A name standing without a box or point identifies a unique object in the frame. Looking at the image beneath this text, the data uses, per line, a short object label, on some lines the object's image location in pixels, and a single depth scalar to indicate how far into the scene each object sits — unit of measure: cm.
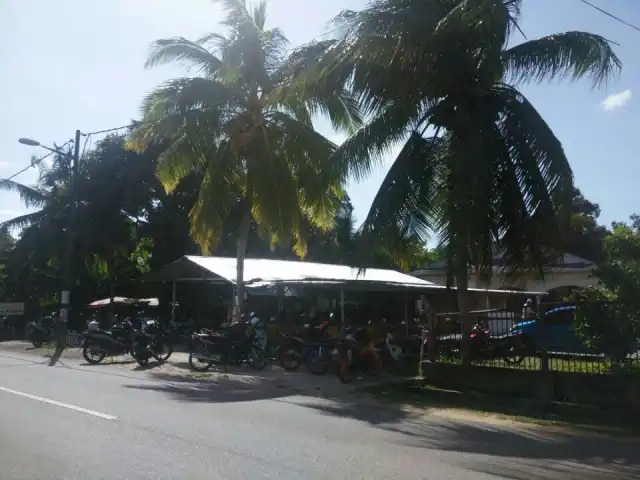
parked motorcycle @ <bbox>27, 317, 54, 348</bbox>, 2581
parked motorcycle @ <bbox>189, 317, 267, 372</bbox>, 1731
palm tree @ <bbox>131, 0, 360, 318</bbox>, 1836
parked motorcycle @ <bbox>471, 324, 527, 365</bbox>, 1292
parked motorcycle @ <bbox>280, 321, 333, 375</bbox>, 1669
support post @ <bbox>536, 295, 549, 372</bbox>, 1199
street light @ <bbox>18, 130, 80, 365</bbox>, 2366
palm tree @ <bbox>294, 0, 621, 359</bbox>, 1263
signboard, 3044
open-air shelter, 1995
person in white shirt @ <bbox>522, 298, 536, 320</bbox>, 1238
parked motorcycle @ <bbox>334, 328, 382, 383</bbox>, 1533
